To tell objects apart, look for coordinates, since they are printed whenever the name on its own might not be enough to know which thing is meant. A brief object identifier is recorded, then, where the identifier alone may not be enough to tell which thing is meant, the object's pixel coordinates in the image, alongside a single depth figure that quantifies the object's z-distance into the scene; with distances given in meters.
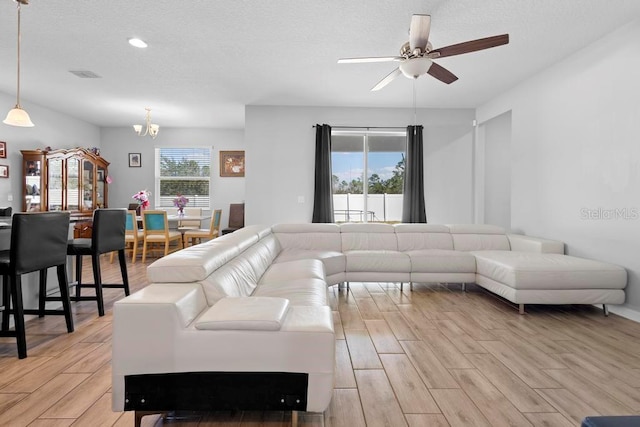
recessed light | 3.54
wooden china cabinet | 5.83
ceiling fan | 2.63
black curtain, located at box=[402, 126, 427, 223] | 6.10
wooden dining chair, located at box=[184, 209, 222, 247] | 6.57
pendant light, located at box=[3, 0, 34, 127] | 3.35
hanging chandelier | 6.19
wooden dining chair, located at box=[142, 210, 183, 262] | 6.01
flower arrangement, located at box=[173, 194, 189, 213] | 7.27
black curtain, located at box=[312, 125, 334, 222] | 5.99
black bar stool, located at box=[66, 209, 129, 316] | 3.18
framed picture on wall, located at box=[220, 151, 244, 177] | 8.27
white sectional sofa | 1.50
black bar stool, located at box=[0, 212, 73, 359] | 2.27
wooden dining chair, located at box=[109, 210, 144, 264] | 6.08
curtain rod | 6.12
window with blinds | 8.30
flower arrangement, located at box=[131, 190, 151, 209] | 6.71
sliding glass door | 6.39
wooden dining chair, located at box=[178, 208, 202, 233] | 7.09
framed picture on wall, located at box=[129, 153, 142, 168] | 8.13
